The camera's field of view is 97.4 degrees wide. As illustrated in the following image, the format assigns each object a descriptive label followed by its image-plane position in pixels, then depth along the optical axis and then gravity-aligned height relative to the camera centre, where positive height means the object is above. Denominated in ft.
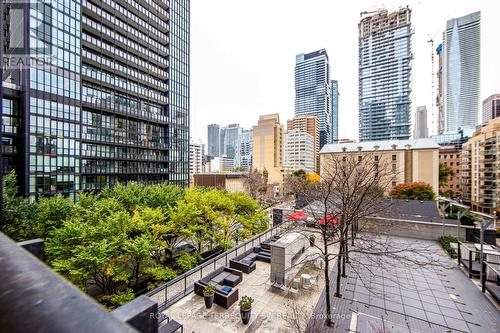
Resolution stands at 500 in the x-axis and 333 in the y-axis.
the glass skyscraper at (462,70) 427.74 +200.91
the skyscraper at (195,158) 424.05 +14.35
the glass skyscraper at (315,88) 508.12 +184.69
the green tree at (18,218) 45.80 -11.84
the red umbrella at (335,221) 37.49 -10.00
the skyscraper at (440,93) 491.31 +171.24
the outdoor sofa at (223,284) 35.78 -21.74
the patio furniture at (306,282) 41.24 -21.87
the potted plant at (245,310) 31.30 -20.73
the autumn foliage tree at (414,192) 111.65 -13.06
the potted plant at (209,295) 35.12 -20.99
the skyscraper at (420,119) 627.46 +139.31
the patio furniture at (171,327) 28.27 -21.25
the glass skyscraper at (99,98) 88.38 +33.57
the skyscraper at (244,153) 544.62 +34.17
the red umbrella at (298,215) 68.95 -16.13
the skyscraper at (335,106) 596.70 +167.18
